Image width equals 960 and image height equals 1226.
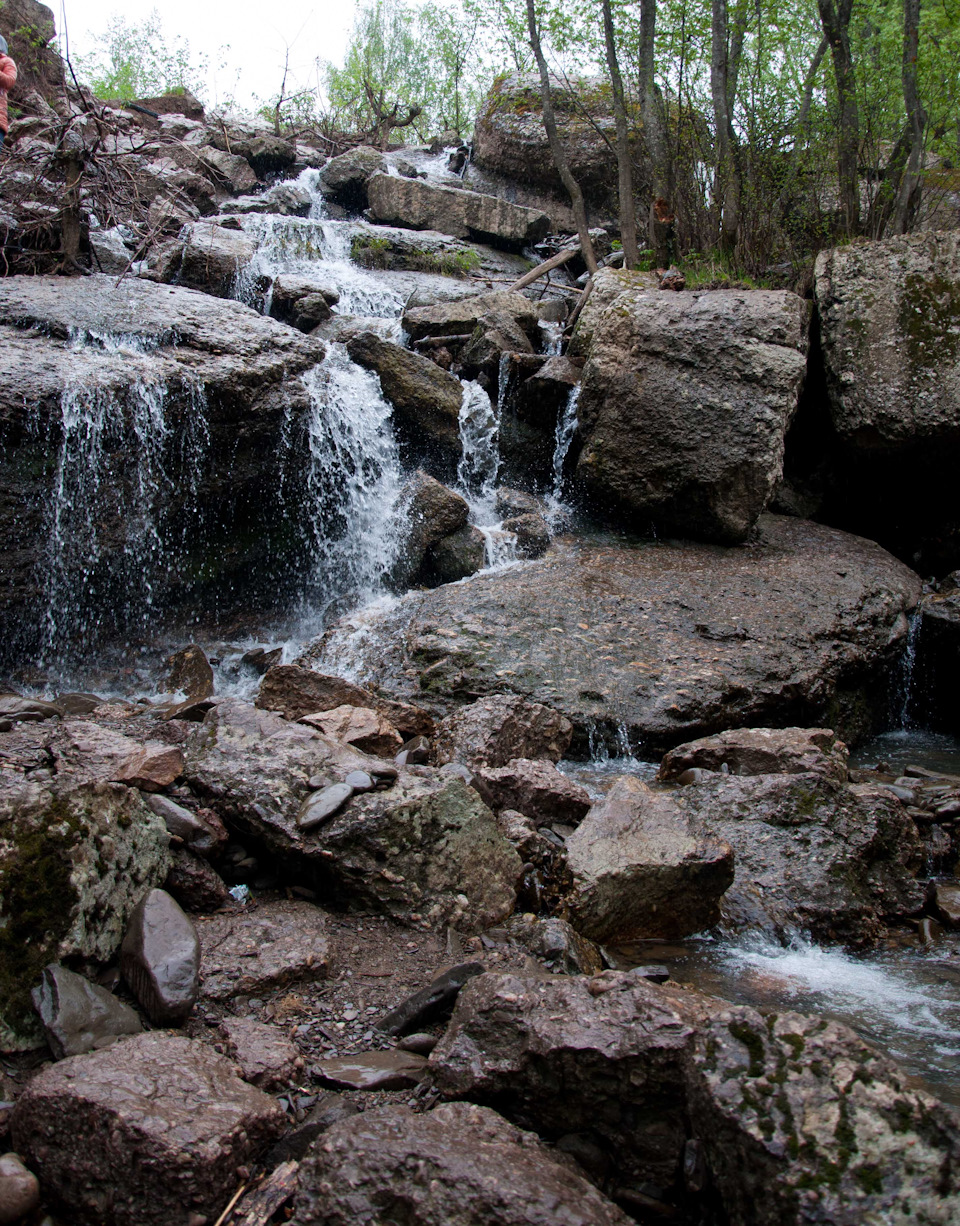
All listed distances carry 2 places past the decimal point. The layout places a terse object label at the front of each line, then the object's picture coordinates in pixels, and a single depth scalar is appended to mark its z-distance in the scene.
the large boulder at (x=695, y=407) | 7.28
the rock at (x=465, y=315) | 10.41
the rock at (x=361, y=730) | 4.29
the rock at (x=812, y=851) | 3.32
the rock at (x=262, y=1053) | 2.03
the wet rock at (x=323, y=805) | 2.99
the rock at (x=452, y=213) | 15.56
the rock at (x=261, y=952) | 2.41
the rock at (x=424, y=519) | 7.55
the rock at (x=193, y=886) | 2.79
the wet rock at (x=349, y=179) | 16.25
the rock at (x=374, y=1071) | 2.06
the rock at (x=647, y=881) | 3.10
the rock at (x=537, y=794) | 3.86
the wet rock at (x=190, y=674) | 6.34
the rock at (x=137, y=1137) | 1.62
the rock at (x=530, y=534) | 7.73
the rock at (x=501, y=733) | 4.36
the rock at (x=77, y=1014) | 1.97
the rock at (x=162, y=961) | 2.17
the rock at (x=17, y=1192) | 1.61
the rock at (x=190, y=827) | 2.94
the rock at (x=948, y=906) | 3.45
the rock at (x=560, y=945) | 2.70
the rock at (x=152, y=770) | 3.14
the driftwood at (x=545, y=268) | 13.12
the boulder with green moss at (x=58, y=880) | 2.07
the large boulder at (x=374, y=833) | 2.93
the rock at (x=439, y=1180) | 1.48
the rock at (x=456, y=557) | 7.52
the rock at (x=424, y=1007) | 2.30
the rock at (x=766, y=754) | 4.08
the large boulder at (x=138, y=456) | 6.27
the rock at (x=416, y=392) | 8.56
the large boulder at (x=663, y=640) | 5.43
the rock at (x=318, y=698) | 4.96
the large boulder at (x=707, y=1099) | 1.39
